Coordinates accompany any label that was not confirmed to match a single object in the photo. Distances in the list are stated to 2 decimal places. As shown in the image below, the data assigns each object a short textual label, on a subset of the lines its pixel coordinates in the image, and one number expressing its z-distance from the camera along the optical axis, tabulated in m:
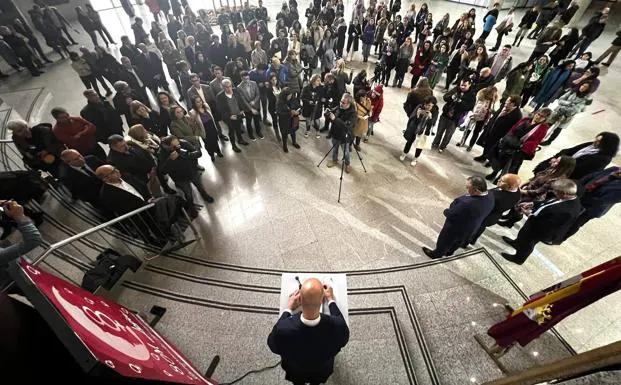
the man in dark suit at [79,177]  3.77
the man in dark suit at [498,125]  5.12
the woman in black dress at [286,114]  5.76
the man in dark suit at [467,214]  3.39
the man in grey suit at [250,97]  5.96
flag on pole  2.13
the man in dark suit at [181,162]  4.27
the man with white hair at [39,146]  4.22
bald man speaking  2.09
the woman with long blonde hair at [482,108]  5.53
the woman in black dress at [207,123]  5.20
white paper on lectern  2.46
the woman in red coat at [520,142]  4.66
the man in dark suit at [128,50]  7.18
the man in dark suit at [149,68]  7.17
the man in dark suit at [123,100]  5.32
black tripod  5.39
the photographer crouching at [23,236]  2.50
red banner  1.41
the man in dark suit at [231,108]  5.62
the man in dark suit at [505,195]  3.64
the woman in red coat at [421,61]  8.03
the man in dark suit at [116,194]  3.46
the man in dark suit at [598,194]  3.89
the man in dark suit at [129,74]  6.75
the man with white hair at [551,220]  3.38
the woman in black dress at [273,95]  6.20
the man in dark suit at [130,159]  3.97
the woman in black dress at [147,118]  4.75
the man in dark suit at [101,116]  4.94
